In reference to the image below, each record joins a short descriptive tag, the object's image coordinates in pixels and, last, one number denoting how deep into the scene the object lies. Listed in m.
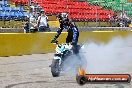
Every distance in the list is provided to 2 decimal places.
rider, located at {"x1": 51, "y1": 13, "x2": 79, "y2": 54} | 12.54
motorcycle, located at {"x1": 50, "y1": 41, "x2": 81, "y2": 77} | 12.13
